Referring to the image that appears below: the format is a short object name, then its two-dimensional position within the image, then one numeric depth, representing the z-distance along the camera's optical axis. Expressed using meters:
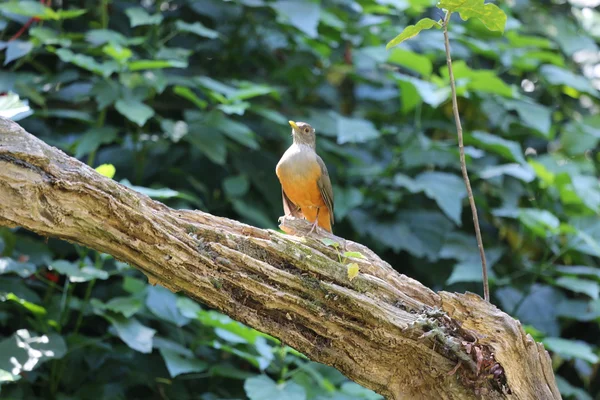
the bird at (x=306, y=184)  6.66
